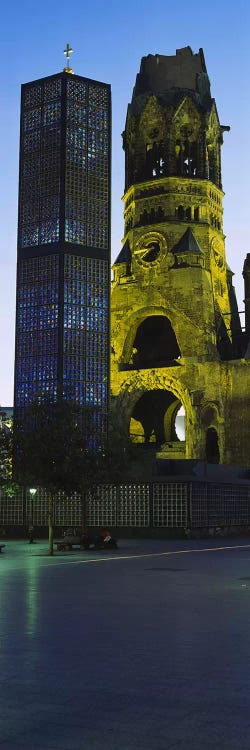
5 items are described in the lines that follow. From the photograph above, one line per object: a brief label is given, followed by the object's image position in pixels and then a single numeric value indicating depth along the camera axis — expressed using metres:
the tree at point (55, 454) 36.62
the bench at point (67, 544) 37.12
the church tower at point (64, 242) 56.19
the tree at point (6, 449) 40.38
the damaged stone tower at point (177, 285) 73.38
